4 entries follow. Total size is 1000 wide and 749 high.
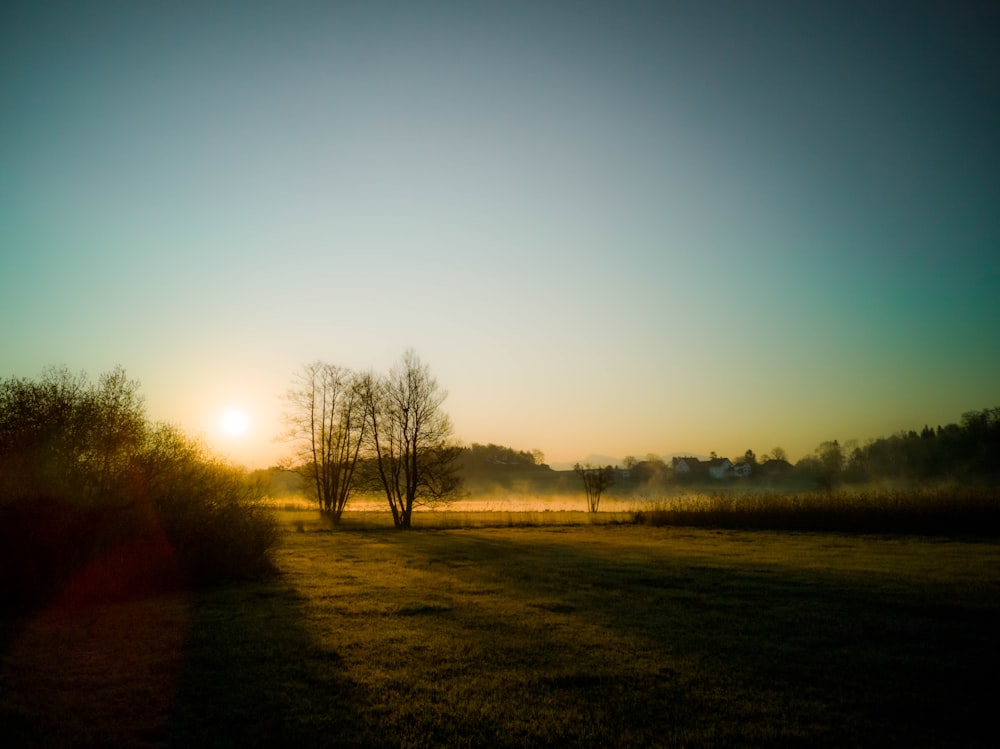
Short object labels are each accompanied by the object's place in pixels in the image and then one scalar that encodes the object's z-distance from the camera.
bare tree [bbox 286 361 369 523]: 46.53
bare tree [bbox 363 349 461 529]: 42.62
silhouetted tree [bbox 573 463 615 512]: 55.03
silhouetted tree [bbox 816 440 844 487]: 81.91
